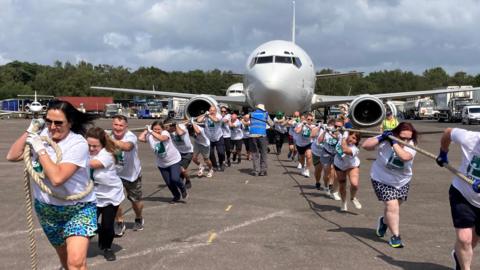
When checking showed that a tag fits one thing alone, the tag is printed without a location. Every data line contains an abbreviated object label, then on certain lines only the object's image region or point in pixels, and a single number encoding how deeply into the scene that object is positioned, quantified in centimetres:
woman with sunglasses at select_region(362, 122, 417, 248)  591
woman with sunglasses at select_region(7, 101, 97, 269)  372
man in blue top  1258
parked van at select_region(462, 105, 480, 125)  4191
